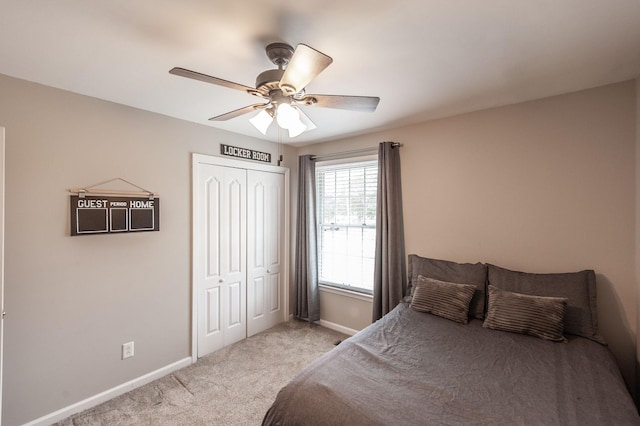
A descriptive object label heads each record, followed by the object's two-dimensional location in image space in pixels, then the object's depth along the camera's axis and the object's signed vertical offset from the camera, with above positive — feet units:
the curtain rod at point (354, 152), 10.23 +2.38
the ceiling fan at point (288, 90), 4.19 +2.11
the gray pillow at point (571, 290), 6.49 -1.95
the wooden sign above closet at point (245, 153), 10.48 +2.28
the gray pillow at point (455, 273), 7.75 -1.86
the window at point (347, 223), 11.21 -0.50
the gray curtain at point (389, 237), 9.98 -0.93
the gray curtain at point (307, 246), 12.33 -1.50
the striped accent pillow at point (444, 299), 7.47 -2.41
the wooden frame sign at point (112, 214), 7.20 -0.07
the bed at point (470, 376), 4.09 -2.88
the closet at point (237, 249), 9.89 -1.48
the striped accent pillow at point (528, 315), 6.32 -2.41
